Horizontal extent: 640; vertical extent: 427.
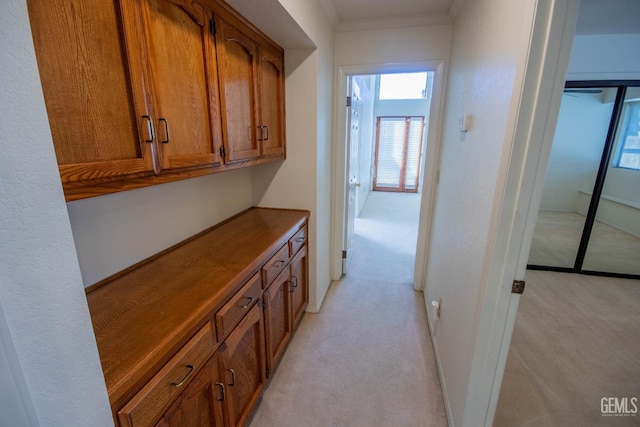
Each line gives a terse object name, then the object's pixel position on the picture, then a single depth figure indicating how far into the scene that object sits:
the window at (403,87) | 7.04
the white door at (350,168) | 2.73
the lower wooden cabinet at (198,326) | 0.79
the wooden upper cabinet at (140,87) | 0.72
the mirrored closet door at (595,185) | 2.81
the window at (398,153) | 7.26
